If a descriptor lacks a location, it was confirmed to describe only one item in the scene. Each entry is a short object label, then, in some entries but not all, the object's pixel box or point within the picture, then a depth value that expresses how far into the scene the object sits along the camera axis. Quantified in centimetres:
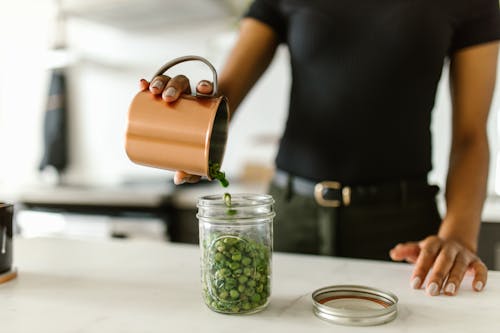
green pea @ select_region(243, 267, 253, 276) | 64
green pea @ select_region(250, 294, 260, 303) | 66
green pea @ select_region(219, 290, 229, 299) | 65
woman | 115
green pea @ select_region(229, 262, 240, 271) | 63
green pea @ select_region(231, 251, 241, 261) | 63
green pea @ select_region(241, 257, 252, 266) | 64
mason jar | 64
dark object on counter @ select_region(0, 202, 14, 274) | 83
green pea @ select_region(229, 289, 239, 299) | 65
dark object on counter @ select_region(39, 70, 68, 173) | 291
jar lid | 63
